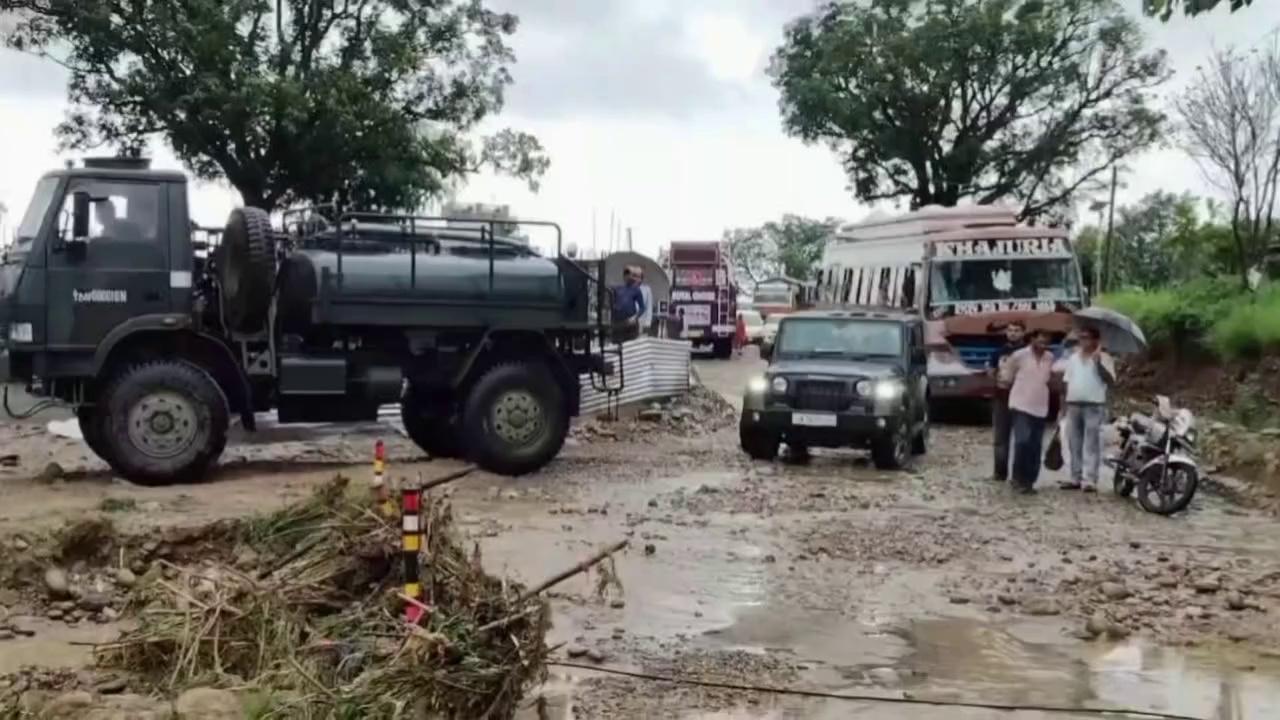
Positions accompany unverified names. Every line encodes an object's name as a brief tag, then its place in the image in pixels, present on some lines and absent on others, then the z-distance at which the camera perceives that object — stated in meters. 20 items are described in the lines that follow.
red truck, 39.47
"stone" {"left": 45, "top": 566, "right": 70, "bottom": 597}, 8.81
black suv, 15.60
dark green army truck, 12.73
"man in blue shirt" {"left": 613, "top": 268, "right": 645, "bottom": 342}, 15.25
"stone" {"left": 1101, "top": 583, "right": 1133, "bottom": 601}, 9.45
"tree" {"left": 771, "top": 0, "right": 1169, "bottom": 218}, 39.47
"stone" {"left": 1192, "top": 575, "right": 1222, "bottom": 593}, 9.71
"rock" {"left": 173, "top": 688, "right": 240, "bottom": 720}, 5.83
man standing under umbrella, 14.28
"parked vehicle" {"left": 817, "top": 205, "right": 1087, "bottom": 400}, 20.64
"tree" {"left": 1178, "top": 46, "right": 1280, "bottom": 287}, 27.97
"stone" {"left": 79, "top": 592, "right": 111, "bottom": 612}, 8.66
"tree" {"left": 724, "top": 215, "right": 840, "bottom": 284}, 88.75
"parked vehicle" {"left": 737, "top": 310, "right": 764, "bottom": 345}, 46.34
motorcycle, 13.12
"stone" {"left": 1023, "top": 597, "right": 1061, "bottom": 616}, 9.12
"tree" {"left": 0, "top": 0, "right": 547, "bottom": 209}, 23.36
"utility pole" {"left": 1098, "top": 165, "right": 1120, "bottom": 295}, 42.34
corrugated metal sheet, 19.20
